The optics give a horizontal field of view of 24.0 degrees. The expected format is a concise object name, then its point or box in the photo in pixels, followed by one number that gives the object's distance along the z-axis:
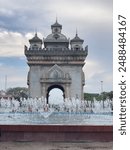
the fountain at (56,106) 35.62
